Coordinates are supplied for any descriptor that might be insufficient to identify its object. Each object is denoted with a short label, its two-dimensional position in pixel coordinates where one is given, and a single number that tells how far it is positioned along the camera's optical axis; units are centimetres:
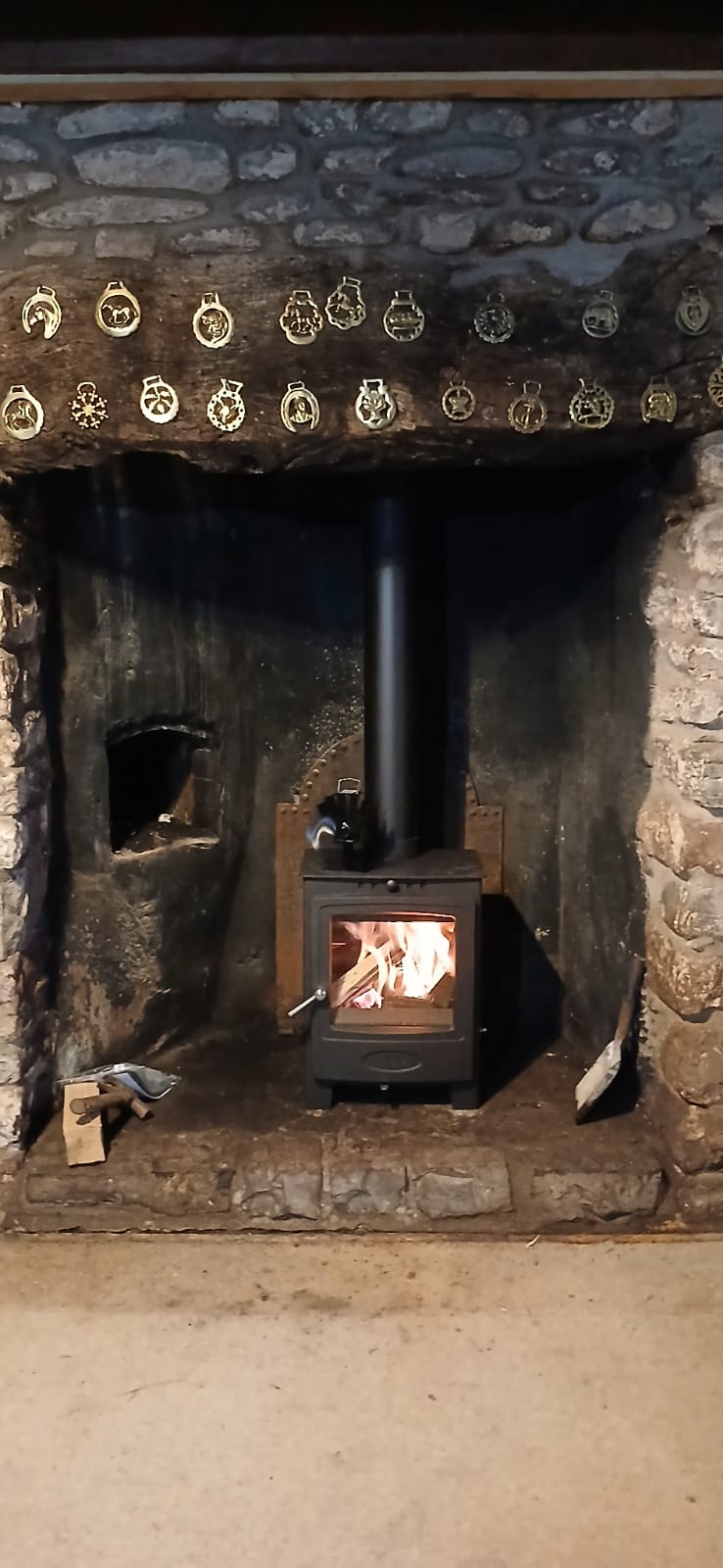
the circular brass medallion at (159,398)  217
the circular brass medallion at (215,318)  216
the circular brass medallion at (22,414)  218
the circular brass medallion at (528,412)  219
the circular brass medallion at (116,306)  216
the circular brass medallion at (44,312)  216
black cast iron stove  254
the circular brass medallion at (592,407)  220
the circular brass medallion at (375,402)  218
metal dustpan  269
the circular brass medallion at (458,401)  218
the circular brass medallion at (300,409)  218
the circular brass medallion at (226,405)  217
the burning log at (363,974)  266
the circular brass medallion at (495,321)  217
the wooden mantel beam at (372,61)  194
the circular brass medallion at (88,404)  217
